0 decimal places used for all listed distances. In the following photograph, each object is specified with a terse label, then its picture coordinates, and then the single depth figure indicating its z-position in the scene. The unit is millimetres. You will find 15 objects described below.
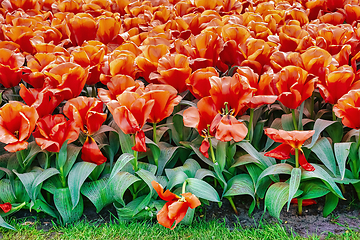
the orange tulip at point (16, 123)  1483
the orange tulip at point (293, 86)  1519
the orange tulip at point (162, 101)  1544
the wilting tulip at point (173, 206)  1315
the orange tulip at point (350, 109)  1420
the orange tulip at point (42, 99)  1637
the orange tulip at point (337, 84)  1535
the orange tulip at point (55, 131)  1569
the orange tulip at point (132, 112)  1437
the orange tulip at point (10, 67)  1886
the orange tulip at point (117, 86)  1624
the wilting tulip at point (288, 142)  1378
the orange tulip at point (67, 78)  1650
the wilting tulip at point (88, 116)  1554
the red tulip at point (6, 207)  1672
